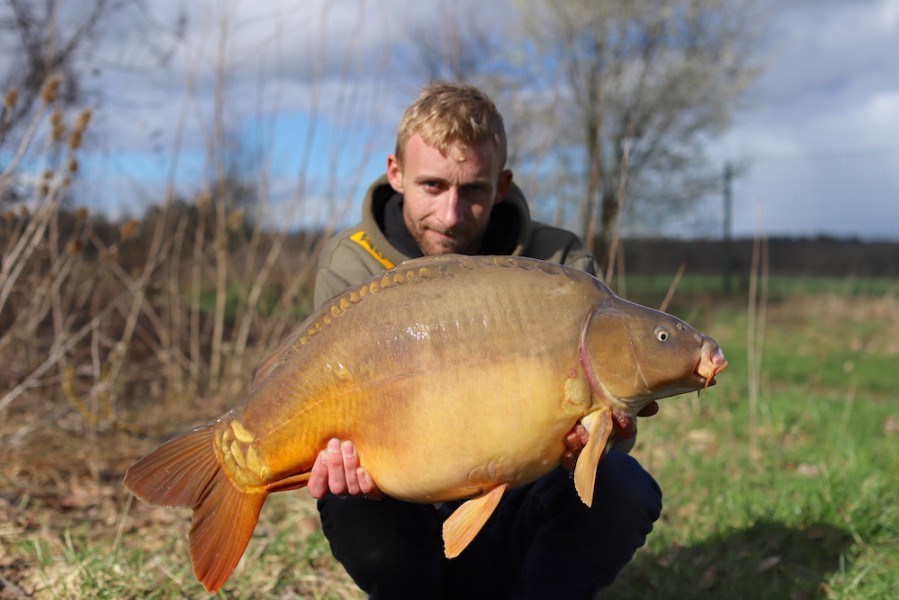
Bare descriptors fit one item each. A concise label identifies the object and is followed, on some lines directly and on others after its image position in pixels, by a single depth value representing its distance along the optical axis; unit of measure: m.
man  1.96
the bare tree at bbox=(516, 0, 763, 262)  11.91
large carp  1.47
